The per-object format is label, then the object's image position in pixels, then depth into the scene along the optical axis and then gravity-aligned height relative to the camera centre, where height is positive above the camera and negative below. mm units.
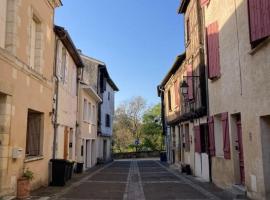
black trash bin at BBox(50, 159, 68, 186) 9815 -1251
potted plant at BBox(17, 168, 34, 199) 7223 -1321
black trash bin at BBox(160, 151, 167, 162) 24289 -1717
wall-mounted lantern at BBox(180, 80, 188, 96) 11298 +2033
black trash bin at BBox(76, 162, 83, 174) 14141 -1545
